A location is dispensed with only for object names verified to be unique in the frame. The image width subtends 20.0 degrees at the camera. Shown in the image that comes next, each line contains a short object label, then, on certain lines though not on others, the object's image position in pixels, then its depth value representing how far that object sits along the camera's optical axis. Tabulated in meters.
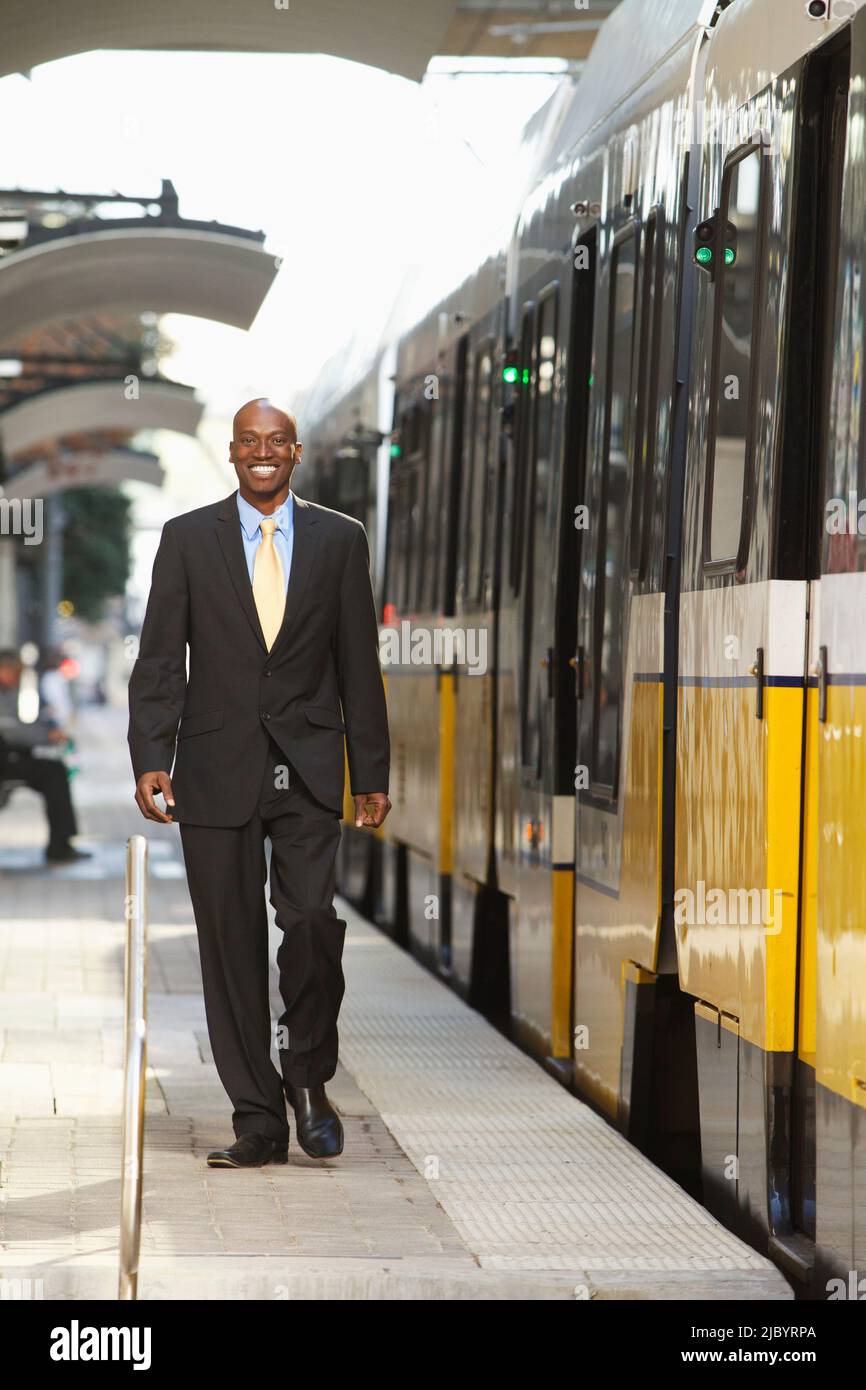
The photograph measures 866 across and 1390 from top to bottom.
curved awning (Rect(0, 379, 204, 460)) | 22.22
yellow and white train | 5.48
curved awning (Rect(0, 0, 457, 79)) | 9.70
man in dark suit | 6.86
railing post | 5.01
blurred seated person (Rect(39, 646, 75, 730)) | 25.89
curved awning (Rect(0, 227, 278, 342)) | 14.73
